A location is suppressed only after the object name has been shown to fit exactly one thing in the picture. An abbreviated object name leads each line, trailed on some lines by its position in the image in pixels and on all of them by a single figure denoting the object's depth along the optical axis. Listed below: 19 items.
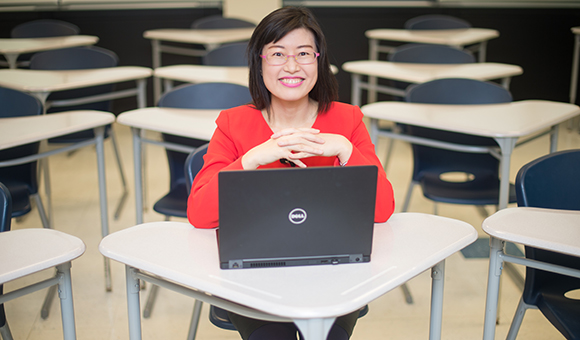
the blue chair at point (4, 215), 1.42
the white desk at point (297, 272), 1.03
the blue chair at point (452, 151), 2.51
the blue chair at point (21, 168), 2.23
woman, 1.35
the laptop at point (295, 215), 1.06
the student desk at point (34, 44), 3.92
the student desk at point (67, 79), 2.83
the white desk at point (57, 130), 2.06
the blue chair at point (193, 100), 2.50
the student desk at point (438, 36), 4.45
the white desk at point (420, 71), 3.25
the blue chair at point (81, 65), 3.42
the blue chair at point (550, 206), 1.49
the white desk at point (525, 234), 1.27
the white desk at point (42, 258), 1.18
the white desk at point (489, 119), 2.12
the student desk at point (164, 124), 2.22
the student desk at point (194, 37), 4.53
